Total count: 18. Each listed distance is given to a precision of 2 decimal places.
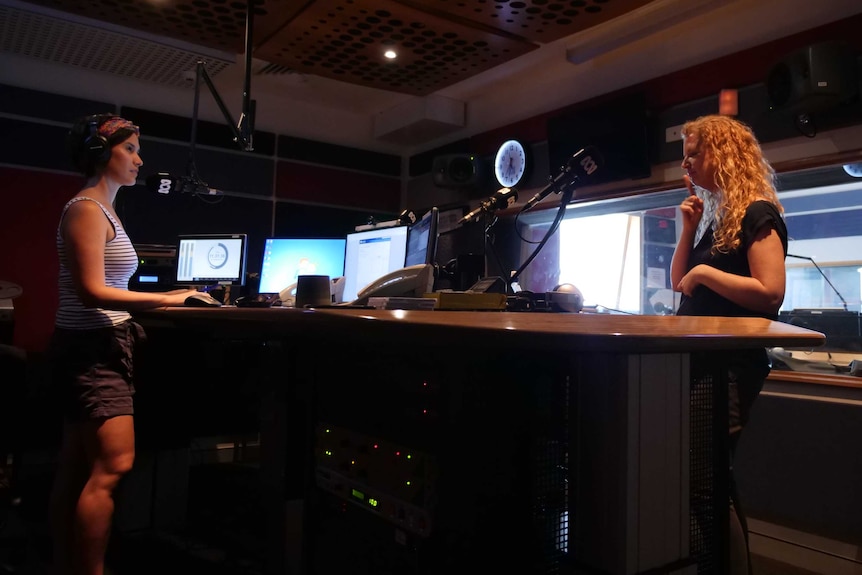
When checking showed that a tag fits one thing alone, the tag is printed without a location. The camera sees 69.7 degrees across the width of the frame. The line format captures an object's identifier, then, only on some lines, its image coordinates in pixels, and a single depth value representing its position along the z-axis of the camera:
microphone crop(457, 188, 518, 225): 2.07
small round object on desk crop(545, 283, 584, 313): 1.58
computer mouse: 1.58
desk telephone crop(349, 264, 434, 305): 1.52
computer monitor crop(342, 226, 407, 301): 2.45
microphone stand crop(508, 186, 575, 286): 1.83
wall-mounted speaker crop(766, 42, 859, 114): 2.30
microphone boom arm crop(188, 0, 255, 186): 2.49
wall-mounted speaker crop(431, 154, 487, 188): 4.17
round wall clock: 3.93
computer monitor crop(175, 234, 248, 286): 3.32
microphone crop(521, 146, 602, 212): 1.90
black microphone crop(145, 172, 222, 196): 3.24
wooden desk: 0.79
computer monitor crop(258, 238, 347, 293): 2.94
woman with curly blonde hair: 1.50
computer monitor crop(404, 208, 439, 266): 2.10
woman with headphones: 1.63
